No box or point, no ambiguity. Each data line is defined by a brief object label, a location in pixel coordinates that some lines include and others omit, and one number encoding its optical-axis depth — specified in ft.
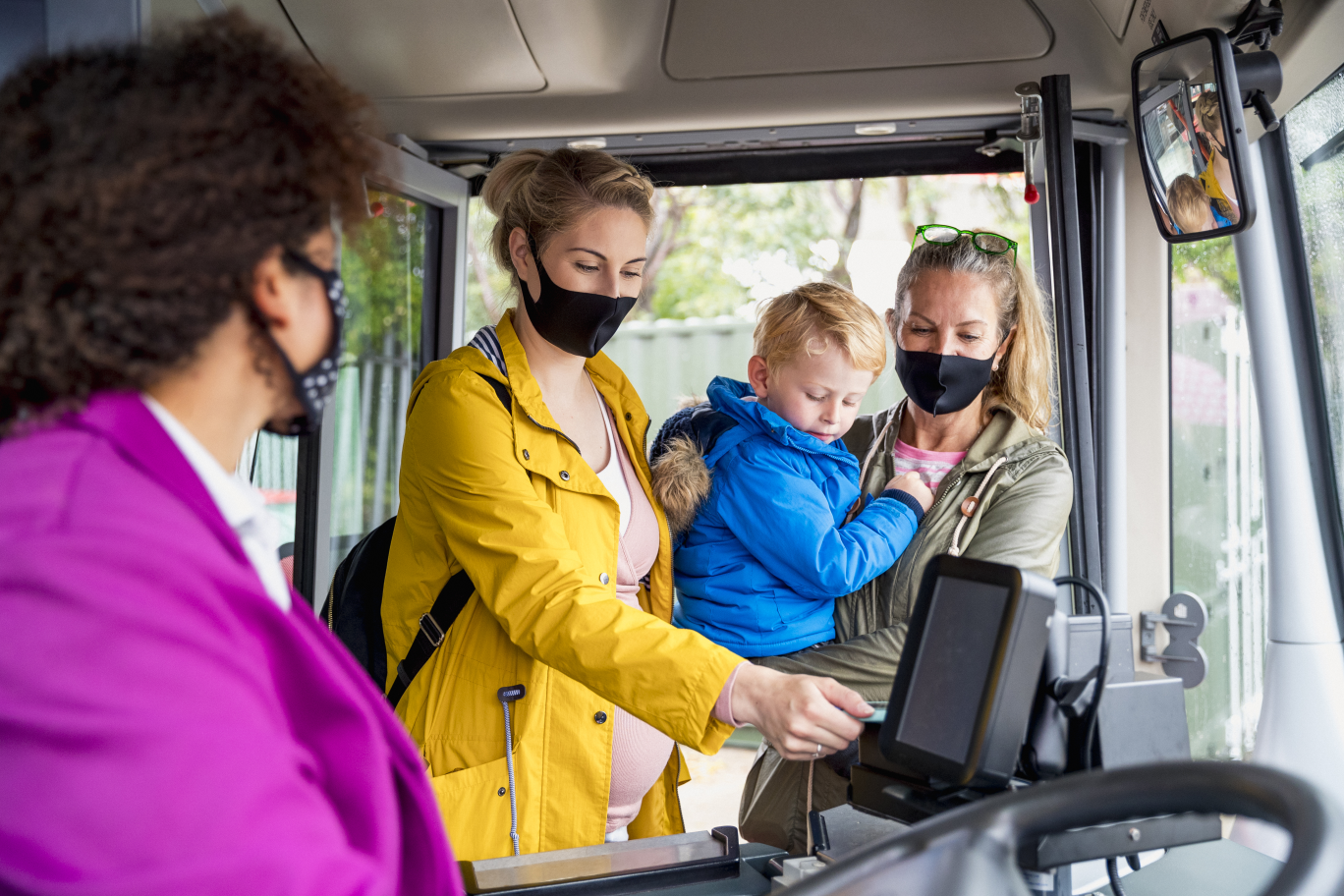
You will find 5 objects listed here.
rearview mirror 5.59
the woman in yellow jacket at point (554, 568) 4.92
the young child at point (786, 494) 6.37
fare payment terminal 2.80
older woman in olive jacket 6.33
